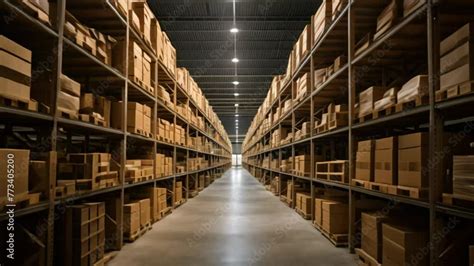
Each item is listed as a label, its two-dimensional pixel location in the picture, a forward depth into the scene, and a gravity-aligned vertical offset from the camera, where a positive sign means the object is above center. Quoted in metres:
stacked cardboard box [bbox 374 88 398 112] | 4.13 +0.64
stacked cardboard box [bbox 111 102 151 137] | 5.58 +0.55
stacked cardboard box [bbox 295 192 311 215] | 7.87 -1.23
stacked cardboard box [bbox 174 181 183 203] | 9.81 -1.26
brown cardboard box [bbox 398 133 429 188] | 3.35 -0.07
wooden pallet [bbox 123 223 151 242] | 5.70 -1.47
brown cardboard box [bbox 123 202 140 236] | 5.70 -1.16
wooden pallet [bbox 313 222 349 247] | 5.48 -1.41
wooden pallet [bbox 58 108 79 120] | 3.64 +0.37
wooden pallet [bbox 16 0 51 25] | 3.01 +1.24
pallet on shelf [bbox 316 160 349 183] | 5.55 -0.35
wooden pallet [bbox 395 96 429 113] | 3.24 +0.49
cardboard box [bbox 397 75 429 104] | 3.59 +0.68
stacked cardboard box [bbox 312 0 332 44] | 6.35 +2.52
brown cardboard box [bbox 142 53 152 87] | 6.53 +1.55
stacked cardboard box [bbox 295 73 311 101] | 7.82 +1.54
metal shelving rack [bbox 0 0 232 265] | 3.14 +1.10
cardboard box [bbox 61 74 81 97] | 3.99 +0.73
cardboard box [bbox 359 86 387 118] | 4.70 +0.75
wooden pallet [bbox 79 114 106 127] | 4.19 +0.37
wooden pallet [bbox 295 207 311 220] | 7.85 -1.50
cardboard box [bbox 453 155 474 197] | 2.67 -0.18
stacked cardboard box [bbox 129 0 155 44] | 6.44 +2.56
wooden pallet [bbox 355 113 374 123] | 4.51 +0.46
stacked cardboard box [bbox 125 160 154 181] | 5.91 -0.37
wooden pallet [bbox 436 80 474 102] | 2.59 +0.49
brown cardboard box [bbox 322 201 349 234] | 5.75 -1.11
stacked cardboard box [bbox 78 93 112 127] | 4.59 +0.59
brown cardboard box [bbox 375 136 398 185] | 3.89 -0.10
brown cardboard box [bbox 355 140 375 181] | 4.47 -0.12
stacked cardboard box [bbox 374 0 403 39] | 4.28 +1.72
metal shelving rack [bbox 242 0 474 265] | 3.02 +1.14
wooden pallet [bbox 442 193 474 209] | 2.66 -0.38
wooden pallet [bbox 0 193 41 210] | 2.73 -0.45
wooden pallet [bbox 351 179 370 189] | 4.48 -0.43
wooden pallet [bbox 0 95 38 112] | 2.76 +0.37
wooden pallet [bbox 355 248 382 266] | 4.18 -1.36
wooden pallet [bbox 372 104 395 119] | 3.87 +0.48
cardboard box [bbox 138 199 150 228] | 6.39 -1.21
